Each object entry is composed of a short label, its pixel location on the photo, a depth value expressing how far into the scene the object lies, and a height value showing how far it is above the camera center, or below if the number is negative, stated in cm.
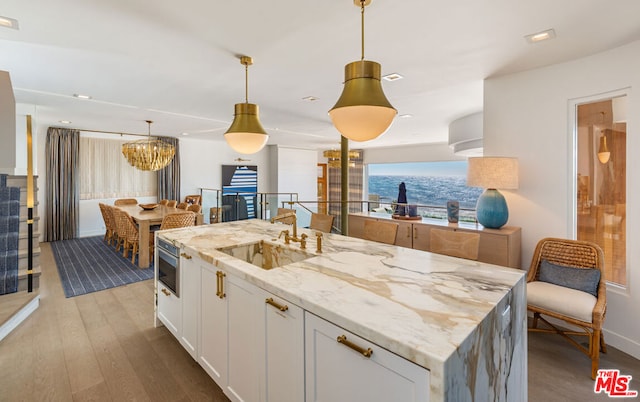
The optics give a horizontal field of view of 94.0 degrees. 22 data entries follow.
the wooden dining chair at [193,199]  834 -10
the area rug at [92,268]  393 -113
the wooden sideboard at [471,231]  302 -49
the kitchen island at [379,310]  99 -47
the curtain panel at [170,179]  802 +46
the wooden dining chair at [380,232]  284 -36
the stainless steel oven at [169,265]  240 -59
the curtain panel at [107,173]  700 +56
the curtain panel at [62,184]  650 +27
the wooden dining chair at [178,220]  454 -38
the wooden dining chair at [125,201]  694 -13
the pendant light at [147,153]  574 +83
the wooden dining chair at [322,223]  360 -34
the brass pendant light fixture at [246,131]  252 +54
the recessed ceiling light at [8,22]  213 +127
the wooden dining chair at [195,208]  607 -26
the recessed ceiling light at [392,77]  329 +133
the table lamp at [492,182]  300 +13
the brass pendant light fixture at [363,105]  160 +48
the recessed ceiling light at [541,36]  230 +125
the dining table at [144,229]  470 -53
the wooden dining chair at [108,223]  571 -54
